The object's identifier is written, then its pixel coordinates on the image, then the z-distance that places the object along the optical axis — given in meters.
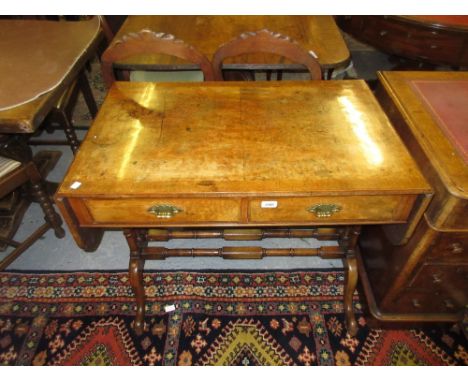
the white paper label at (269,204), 1.10
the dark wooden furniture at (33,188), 1.77
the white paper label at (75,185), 1.05
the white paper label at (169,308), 1.87
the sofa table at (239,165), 1.07
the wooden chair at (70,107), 2.27
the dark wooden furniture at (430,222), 1.17
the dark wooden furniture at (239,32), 1.97
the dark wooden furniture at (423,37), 2.25
